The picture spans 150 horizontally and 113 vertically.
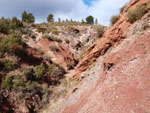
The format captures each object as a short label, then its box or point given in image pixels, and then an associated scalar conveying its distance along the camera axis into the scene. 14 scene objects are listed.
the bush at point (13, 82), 10.65
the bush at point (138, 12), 8.50
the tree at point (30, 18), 39.01
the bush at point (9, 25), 18.02
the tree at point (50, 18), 43.78
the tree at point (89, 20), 45.84
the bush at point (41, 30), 24.90
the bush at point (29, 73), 12.27
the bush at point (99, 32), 11.94
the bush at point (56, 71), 14.16
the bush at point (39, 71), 12.92
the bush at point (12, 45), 13.98
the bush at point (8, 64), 12.23
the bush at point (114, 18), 12.02
